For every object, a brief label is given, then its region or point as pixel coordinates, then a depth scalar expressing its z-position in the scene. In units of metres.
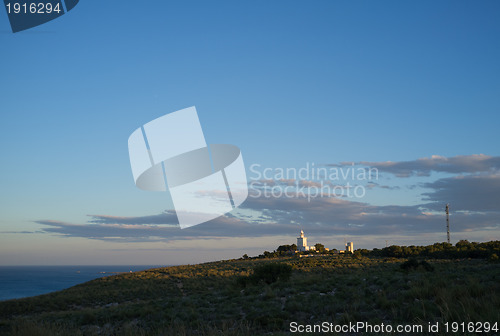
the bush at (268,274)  26.41
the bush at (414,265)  26.17
